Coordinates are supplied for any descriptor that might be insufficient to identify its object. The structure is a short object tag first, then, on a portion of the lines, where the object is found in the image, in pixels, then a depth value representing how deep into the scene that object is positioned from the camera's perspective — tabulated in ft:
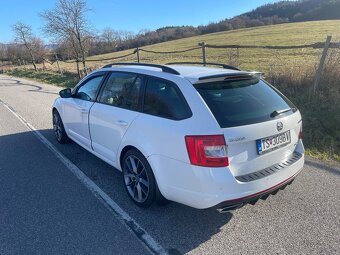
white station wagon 8.84
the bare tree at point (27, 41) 108.78
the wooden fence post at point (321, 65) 23.35
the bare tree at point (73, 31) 62.08
